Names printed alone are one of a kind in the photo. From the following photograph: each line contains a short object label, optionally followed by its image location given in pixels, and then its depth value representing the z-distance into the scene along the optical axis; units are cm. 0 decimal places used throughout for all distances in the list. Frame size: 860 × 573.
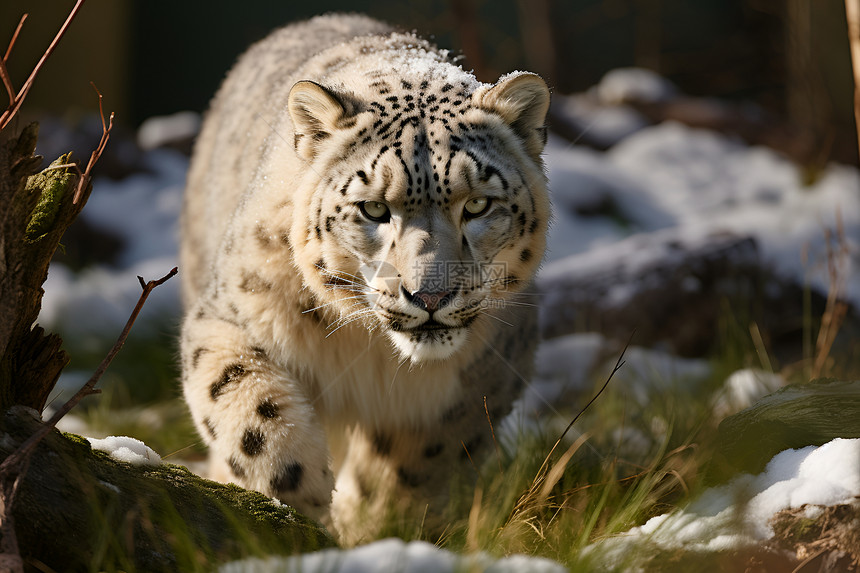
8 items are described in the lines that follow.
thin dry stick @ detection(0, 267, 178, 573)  406
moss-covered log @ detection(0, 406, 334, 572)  450
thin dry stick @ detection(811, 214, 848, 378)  935
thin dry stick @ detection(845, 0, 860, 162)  655
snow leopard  605
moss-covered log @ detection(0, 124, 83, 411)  484
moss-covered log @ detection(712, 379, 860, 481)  571
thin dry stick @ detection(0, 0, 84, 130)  456
